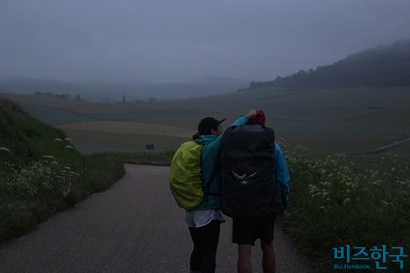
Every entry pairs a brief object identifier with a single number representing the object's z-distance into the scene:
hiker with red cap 4.63
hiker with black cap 4.98
